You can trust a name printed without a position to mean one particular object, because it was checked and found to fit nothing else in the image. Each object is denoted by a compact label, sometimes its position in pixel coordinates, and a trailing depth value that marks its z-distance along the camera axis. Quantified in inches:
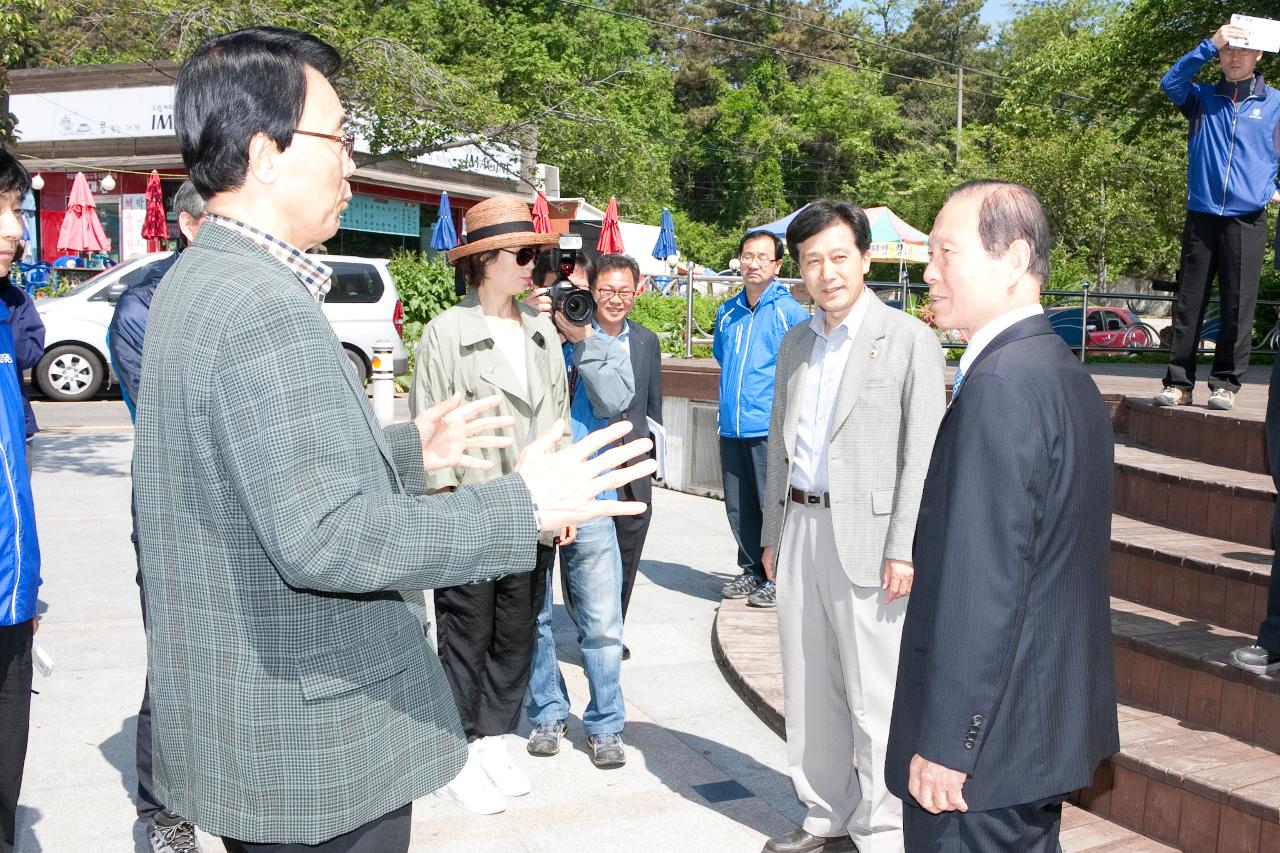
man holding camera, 184.9
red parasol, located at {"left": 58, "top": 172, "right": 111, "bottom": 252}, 745.6
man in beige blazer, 144.4
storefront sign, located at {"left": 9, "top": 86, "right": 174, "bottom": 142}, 898.7
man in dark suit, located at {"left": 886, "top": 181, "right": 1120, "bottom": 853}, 88.9
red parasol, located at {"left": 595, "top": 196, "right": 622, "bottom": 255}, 647.8
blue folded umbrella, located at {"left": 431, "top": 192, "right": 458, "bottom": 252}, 835.4
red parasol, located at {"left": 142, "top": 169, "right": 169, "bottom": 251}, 736.3
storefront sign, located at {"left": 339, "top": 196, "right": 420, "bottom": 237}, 1035.9
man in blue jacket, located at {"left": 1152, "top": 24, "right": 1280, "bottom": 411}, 241.0
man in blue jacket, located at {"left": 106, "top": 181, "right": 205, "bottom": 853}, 140.9
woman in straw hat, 167.8
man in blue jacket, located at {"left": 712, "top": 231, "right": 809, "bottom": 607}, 264.5
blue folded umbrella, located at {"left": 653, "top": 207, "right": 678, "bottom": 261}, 993.5
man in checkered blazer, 65.9
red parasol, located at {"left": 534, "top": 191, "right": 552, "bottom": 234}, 573.1
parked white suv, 595.5
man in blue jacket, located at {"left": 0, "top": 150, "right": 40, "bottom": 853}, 114.3
